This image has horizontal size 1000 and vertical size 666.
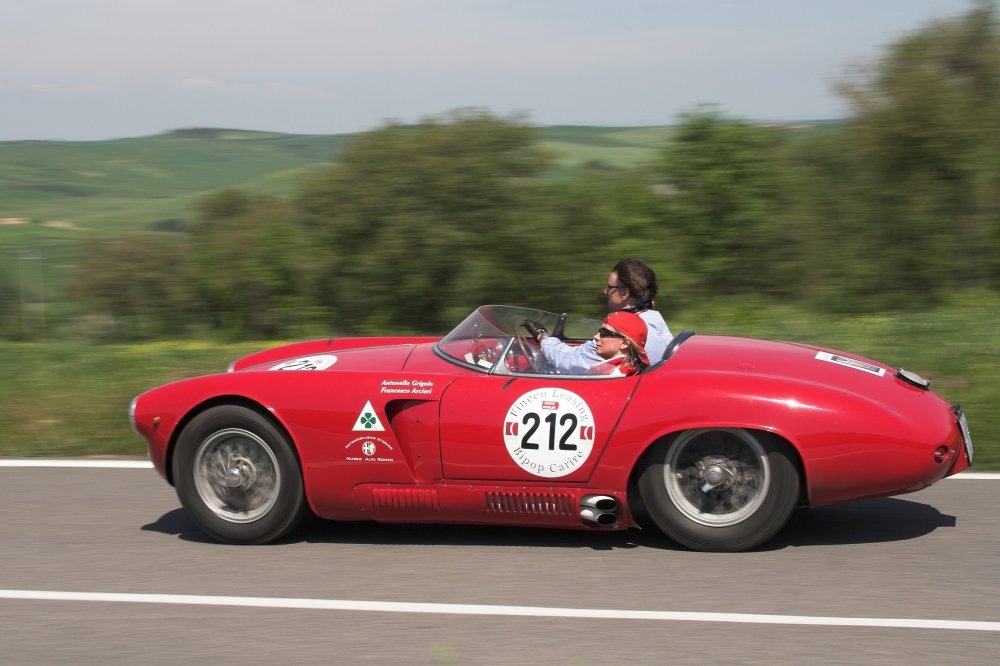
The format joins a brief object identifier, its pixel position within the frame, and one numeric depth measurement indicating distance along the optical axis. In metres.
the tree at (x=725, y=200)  15.73
